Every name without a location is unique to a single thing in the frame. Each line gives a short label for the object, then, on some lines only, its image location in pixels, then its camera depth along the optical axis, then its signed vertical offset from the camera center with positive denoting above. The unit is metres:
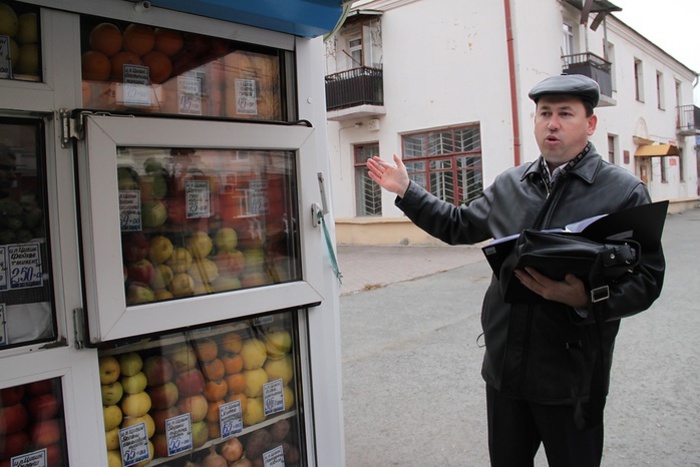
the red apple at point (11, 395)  1.65 -0.48
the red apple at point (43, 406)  1.69 -0.53
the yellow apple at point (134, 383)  1.89 -0.54
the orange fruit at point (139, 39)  1.86 +0.64
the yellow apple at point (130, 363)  1.89 -0.47
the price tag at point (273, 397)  2.23 -0.72
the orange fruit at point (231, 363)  2.16 -0.55
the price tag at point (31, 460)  1.69 -0.70
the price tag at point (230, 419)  2.12 -0.76
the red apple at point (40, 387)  1.68 -0.47
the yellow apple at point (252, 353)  2.21 -0.53
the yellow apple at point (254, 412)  2.20 -0.76
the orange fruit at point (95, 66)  1.76 +0.53
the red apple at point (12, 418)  1.67 -0.56
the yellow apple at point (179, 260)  1.99 -0.13
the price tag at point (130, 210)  1.84 +0.06
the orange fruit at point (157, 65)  1.93 +0.57
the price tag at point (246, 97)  2.16 +0.49
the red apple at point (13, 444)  1.68 -0.64
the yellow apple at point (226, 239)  2.12 -0.06
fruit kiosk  1.65 -0.04
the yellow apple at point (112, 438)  1.83 -0.70
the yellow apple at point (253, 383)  2.20 -0.64
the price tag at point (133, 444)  1.87 -0.74
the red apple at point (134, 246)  1.87 -0.06
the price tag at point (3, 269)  1.67 -0.11
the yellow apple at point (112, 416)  1.82 -0.62
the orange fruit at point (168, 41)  1.94 +0.65
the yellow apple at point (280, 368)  2.26 -0.61
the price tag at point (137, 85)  1.87 +0.49
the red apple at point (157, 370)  1.97 -0.52
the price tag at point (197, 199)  2.03 +0.09
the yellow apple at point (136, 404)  1.89 -0.61
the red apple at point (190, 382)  2.05 -0.59
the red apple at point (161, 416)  1.99 -0.69
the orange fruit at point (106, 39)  1.76 +0.62
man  1.74 -0.36
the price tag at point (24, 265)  1.67 -0.10
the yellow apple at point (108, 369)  1.81 -0.46
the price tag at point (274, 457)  2.24 -0.97
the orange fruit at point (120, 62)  1.83 +0.56
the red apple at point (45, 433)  1.71 -0.62
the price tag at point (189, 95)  2.01 +0.48
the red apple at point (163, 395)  1.99 -0.61
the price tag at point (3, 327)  1.64 -0.28
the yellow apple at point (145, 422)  1.88 -0.67
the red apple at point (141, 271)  1.86 -0.15
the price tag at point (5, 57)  1.62 +0.52
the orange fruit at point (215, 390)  2.10 -0.64
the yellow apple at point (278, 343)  2.25 -0.50
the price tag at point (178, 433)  1.99 -0.76
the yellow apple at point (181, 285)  1.96 -0.21
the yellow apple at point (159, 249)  1.95 -0.08
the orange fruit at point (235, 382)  2.17 -0.63
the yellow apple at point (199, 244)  2.06 -0.08
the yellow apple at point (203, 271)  2.03 -0.17
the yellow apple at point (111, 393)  1.82 -0.55
